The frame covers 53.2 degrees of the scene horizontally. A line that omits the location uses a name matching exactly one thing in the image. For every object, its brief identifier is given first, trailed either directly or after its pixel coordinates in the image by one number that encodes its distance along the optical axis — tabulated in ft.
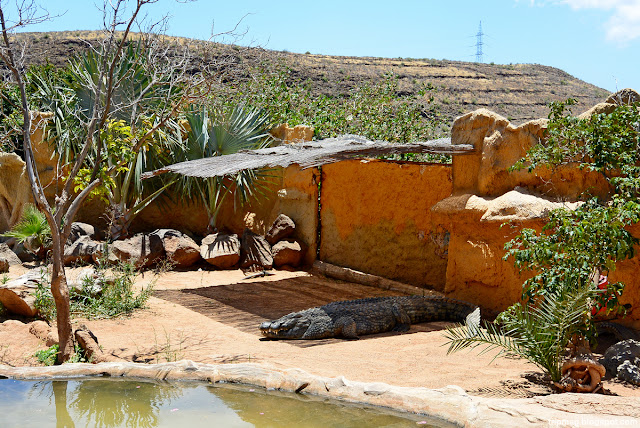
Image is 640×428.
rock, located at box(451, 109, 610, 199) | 19.89
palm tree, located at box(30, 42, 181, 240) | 35.68
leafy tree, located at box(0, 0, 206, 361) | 17.75
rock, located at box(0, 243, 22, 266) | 34.83
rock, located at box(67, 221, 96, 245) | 35.73
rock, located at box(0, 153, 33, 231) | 39.75
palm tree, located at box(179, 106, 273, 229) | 37.17
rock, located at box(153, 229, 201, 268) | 34.71
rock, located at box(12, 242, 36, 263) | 36.17
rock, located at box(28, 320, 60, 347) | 19.58
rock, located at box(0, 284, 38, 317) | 22.94
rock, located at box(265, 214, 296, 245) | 35.50
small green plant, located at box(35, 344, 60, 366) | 18.58
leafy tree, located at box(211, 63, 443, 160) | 45.42
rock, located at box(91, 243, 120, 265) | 33.05
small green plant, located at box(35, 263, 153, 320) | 22.78
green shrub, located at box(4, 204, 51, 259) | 35.40
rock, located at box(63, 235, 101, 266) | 34.01
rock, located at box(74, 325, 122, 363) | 17.76
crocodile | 20.95
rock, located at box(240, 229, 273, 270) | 34.99
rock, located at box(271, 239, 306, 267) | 34.86
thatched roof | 23.50
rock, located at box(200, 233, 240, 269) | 34.99
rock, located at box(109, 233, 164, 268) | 33.63
